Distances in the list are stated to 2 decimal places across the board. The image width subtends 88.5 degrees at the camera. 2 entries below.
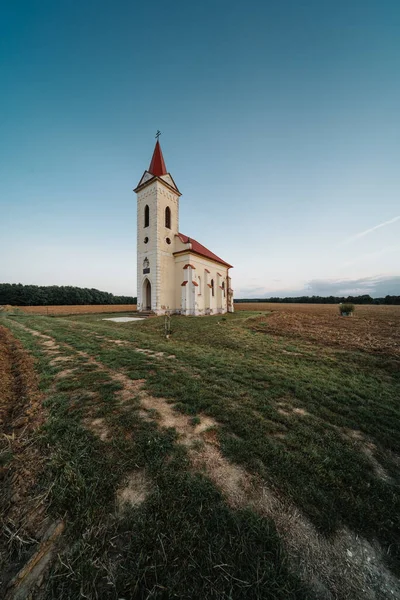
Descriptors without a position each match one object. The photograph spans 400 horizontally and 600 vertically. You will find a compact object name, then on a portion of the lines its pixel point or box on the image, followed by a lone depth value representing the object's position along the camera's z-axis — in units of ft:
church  67.05
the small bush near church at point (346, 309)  61.52
